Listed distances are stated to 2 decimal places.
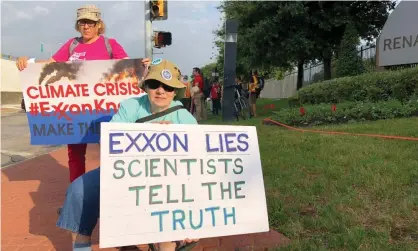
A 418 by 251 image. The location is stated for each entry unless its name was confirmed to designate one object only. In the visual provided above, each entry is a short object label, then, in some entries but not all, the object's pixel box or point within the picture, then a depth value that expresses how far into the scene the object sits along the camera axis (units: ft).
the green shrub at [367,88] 28.73
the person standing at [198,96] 51.62
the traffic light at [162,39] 34.83
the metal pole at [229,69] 40.45
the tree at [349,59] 51.06
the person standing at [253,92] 46.34
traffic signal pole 34.86
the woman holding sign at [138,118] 8.57
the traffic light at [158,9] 34.32
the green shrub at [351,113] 26.17
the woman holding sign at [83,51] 13.06
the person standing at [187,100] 43.82
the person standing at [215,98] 64.75
